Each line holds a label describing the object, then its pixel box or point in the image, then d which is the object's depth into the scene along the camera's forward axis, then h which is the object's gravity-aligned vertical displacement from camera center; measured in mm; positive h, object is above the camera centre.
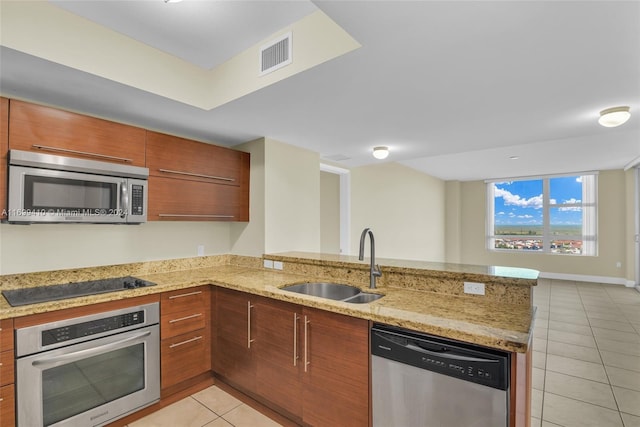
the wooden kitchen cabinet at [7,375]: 1661 -863
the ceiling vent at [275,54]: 1914 +1001
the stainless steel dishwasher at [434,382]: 1319 -763
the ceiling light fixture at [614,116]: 2385 +767
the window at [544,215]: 7176 +23
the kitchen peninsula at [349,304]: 1448 -527
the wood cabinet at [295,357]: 1747 -921
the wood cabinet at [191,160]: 2541 +475
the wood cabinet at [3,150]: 1835 +365
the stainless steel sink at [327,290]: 2443 -602
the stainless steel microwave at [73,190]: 1873 +150
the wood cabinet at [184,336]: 2318 -948
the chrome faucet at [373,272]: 2304 -422
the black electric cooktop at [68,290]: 1880 -520
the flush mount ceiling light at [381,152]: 3621 +726
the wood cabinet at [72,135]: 1908 +522
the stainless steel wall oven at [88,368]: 1748 -957
